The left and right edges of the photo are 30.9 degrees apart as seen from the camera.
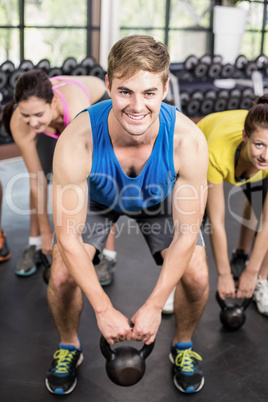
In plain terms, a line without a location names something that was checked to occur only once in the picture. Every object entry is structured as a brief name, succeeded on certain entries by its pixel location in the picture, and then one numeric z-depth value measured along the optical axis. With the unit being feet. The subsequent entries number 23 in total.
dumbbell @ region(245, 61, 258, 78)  16.88
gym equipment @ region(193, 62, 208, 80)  16.16
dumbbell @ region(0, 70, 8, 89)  12.13
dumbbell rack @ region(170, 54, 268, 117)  15.66
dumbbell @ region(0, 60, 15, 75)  12.32
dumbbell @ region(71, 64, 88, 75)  13.56
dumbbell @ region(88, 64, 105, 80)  13.82
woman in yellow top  5.50
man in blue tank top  3.85
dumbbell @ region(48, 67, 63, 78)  13.08
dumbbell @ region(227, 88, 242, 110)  16.48
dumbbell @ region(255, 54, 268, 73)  17.09
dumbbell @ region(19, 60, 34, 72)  12.66
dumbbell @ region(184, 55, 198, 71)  16.01
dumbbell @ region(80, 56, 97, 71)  13.83
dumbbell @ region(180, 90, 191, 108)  15.26
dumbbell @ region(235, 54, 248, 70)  16.71
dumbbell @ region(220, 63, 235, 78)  16.57
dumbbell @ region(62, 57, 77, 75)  13.50
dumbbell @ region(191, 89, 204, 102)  15.51
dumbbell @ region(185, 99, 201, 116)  15.53
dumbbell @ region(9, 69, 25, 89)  12.32
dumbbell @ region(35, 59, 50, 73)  13.03
